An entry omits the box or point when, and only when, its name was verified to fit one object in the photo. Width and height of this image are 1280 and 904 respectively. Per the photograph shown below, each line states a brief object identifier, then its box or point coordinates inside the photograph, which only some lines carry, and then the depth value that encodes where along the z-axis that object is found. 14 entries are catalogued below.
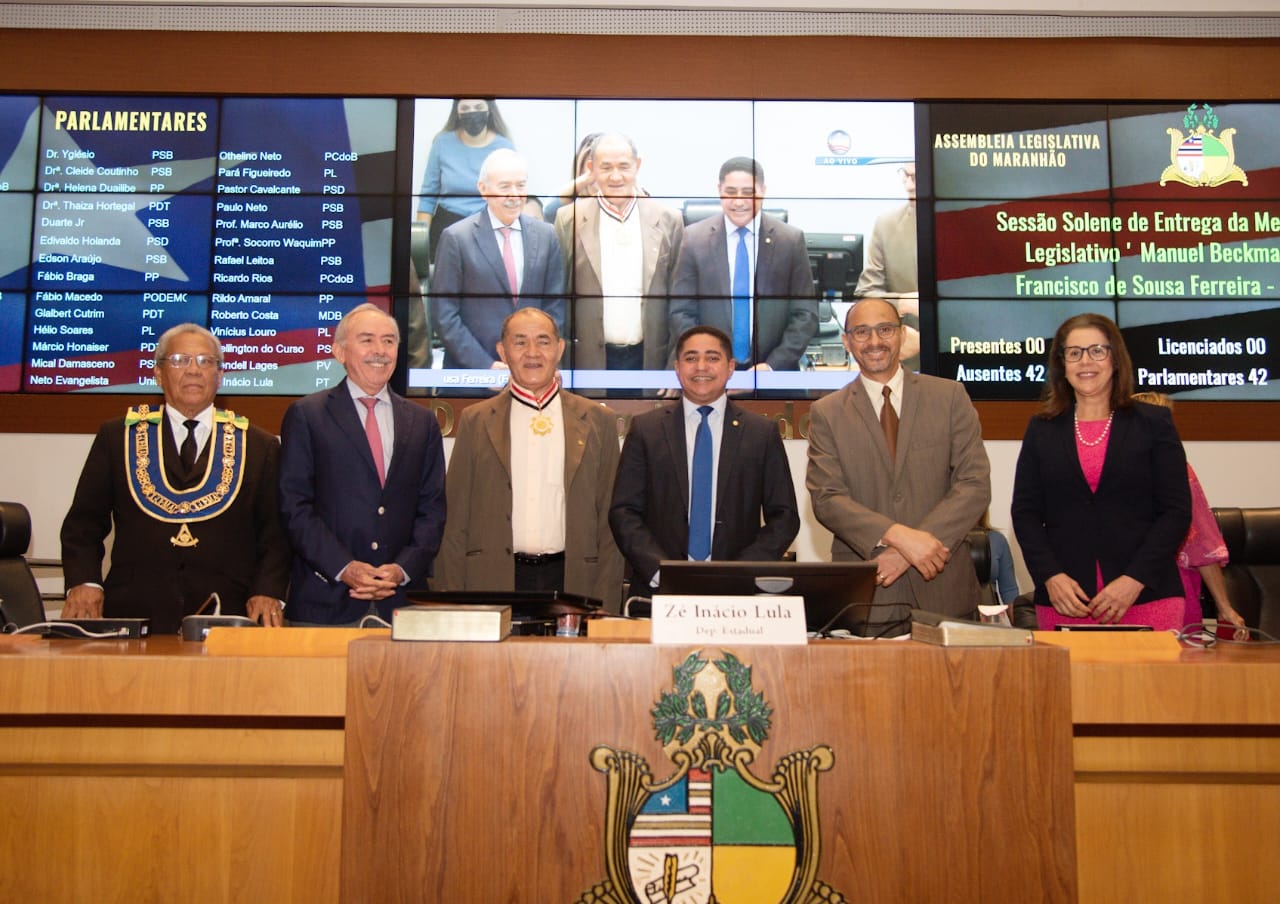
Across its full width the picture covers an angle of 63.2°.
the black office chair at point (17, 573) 3.45
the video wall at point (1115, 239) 5.77
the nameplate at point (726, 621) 1.37
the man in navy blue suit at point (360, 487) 2.79
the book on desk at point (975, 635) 1.37
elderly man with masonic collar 2.78
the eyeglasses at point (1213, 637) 1.92
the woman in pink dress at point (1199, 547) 3.06
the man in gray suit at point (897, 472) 2.86
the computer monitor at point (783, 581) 1.71
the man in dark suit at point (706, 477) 3.06
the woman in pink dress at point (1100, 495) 2.59
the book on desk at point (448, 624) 1.38
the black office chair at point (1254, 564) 3.81
